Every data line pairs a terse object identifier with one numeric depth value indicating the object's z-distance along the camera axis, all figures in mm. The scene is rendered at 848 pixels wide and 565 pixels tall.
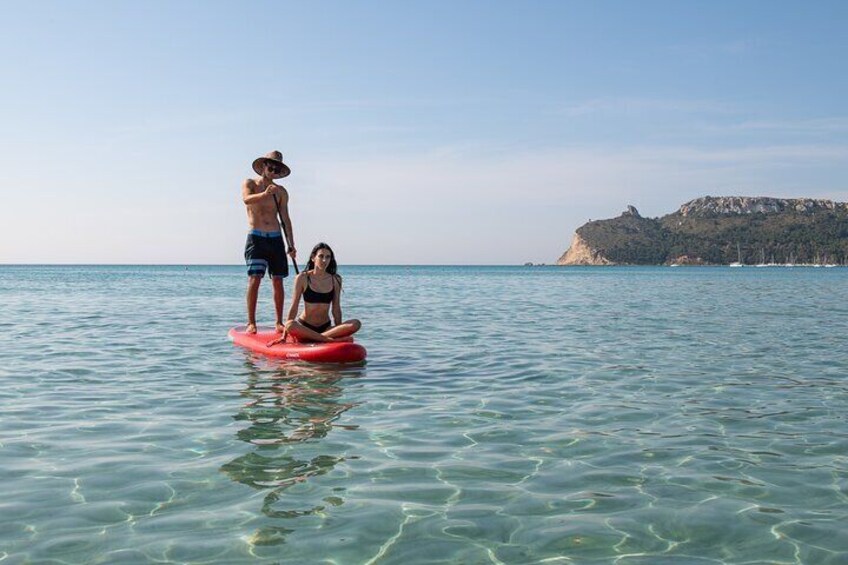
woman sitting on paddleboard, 10320
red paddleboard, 9945
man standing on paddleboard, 11516
